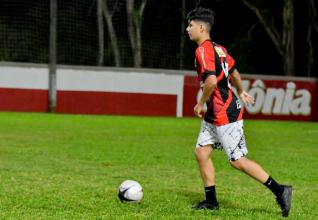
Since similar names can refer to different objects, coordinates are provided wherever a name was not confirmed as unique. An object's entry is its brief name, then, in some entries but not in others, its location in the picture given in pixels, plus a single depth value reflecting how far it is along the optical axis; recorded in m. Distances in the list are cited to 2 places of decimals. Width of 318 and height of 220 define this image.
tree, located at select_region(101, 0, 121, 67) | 51.47
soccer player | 13.51
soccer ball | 14.43
